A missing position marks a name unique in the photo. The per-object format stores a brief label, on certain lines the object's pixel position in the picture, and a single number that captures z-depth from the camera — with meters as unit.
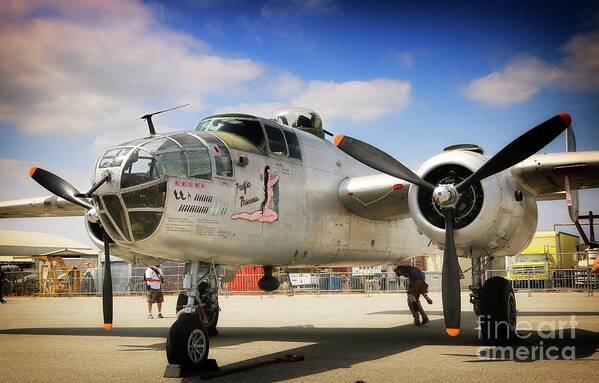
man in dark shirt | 15.63
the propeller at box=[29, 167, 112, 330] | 12.59
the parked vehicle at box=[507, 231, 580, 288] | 34.97
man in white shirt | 20.44
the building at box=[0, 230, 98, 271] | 63.84
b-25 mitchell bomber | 9.10
